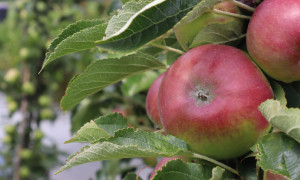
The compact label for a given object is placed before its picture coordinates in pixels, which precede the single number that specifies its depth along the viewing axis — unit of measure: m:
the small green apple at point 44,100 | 1.91
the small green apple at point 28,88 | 1.86
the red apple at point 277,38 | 0.43
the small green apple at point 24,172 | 1.83
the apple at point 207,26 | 0.47
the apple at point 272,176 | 0.43
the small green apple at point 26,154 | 1.85
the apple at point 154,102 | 0.55
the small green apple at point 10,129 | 1.90
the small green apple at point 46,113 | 1.92
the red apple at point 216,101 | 0.44
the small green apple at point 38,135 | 1.91
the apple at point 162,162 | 0.49
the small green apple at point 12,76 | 1.90
